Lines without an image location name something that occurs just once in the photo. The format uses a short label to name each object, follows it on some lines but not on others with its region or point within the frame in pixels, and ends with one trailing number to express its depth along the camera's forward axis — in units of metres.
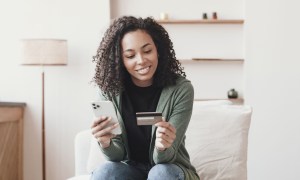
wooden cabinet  2.88
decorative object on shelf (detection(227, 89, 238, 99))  3.30
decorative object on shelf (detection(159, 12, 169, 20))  3.30
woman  1.47
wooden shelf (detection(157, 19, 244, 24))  3.29
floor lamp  2.90
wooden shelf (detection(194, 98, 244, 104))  3.31
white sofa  1.79
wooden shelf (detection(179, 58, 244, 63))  3.31
